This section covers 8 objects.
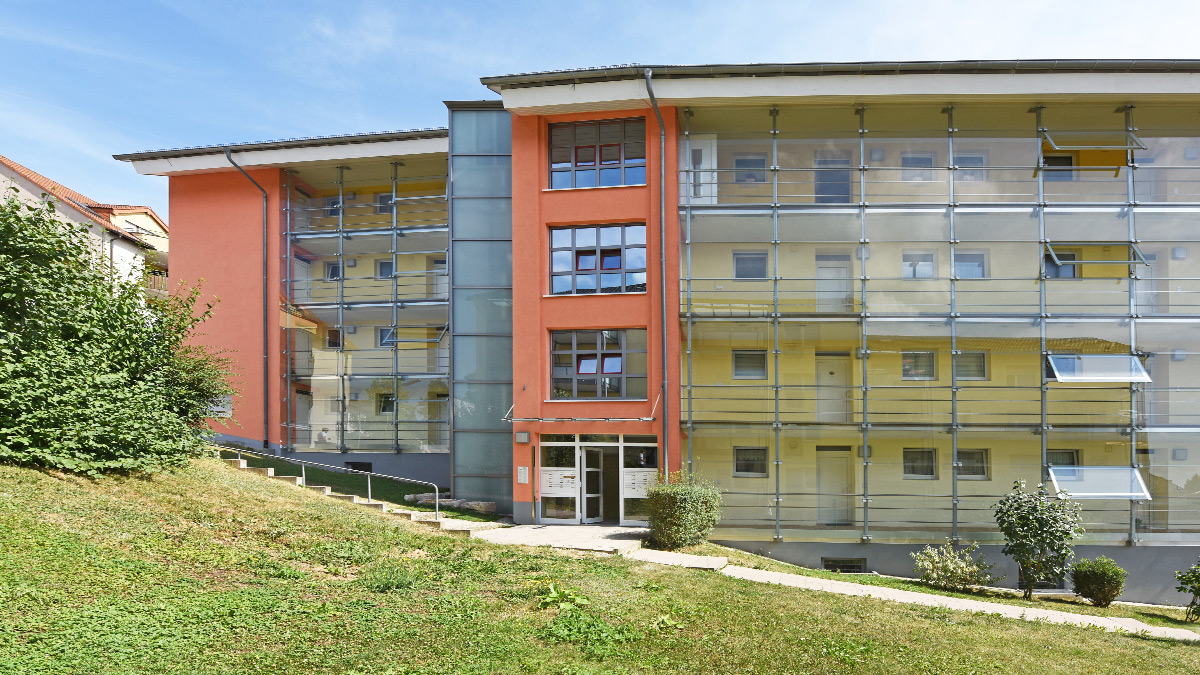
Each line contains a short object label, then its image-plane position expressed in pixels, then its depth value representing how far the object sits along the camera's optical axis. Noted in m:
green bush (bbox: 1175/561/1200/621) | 11.71
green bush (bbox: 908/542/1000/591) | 13.19
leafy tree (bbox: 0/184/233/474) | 10.11
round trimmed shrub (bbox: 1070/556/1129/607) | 12.90
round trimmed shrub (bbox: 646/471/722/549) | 13.73
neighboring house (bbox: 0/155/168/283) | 28.25
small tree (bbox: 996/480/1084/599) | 12.95
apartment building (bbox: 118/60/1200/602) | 15.53
